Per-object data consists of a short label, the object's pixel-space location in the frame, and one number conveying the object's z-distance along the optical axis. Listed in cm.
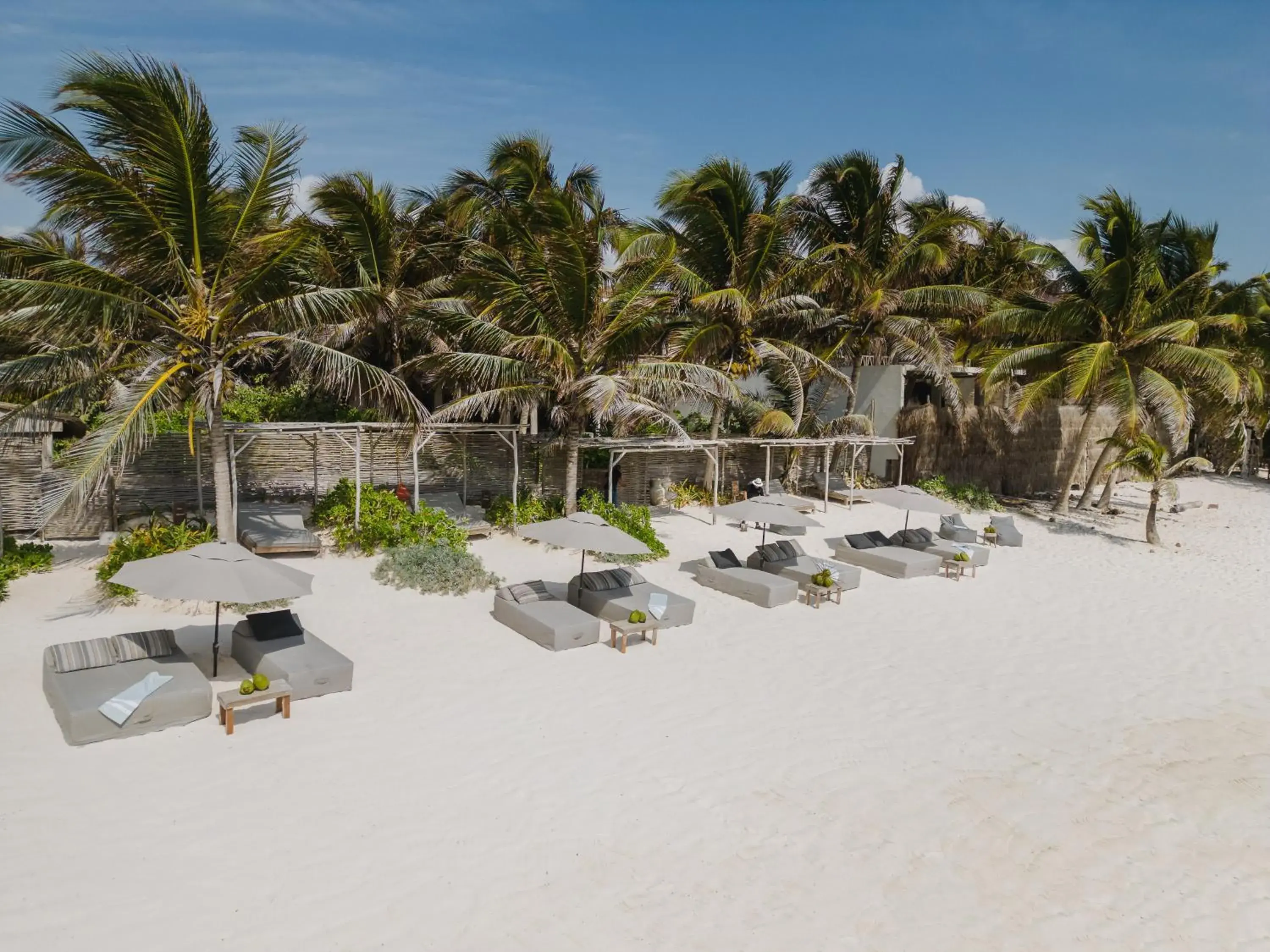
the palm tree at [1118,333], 1984
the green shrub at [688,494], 2016
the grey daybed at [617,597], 1109
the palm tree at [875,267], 2317
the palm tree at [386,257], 1805
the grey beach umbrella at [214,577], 752
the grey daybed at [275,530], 1318
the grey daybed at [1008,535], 1866
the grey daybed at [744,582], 1256
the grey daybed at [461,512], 1552
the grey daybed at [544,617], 1011
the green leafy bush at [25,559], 1129
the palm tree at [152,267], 975
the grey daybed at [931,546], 1611
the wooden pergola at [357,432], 1388
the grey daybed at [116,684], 690
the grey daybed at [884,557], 1501
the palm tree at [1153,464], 1927
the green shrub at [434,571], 1218
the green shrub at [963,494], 2325
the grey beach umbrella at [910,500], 1588
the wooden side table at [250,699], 721
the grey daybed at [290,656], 812
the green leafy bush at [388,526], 1369
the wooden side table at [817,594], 1267
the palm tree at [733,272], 2011
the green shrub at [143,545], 1096
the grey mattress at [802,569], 1351
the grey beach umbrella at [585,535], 1066
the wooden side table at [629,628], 1011
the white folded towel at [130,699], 696
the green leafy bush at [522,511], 1633
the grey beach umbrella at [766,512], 1384
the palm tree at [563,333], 1484
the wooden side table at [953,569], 1519
